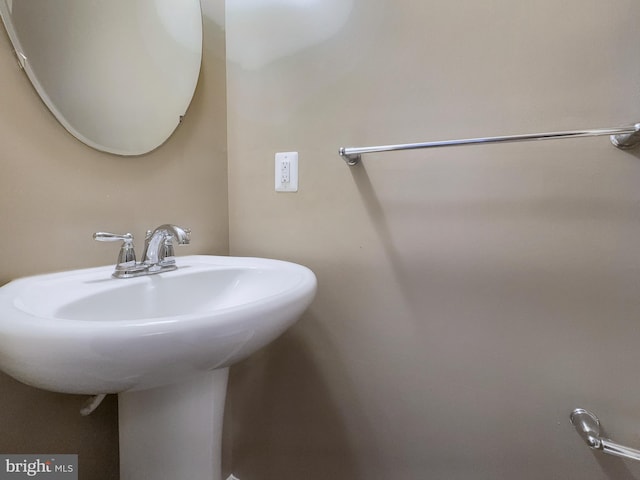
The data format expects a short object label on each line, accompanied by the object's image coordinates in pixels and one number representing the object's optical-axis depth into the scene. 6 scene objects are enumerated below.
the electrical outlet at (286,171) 0.88
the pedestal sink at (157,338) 0.33
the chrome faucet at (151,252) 0.63
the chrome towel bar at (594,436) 0.55
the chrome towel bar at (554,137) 0.52
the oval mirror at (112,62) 0.58
